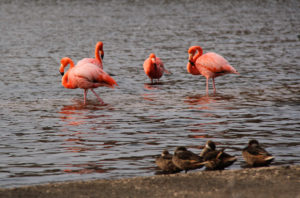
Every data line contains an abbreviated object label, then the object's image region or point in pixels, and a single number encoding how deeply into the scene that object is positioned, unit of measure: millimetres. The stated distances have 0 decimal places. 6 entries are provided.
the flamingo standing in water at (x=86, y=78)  29859
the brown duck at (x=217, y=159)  16109
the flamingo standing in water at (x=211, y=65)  32437
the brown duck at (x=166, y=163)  16516
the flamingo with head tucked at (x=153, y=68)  36066
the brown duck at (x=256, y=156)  16375
